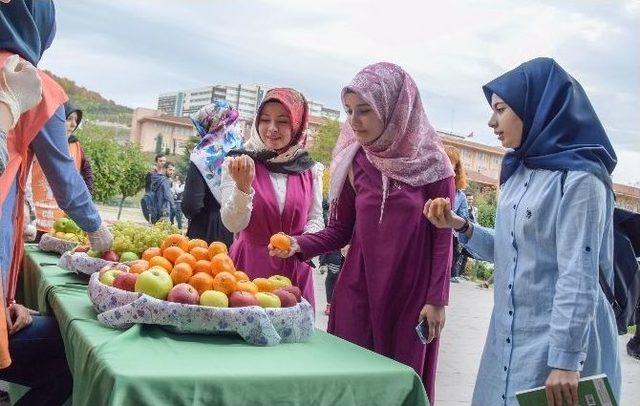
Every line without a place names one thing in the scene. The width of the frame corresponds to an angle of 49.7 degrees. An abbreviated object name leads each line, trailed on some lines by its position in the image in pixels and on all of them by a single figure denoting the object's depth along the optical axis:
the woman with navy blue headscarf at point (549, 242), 2.06
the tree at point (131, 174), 22.14
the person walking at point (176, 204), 18.69
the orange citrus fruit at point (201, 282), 2.22
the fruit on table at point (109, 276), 2.38
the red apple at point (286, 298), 2.27
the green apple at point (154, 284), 2.14
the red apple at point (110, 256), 3.15
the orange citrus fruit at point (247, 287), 2.23
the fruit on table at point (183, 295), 2.09
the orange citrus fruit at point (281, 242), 2.89
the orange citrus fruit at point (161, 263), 2.43
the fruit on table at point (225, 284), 2.21
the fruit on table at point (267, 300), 2.21
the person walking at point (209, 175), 4.64
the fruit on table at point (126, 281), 2.24
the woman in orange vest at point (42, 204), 4.98
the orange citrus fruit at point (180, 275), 2.28
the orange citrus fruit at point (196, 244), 2.79
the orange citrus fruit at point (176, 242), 2.80
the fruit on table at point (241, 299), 2.15
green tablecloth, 1.66
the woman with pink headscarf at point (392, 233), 2.78
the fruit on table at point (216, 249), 2.64
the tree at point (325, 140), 62.44
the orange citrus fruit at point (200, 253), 2.59
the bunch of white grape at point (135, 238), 3.28
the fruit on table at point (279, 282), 2.42
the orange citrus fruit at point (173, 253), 2.56
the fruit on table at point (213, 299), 2.11
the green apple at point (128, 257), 3.13
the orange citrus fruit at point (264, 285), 2.41
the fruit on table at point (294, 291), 2.37
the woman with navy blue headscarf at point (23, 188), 2.40
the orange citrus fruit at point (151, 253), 2.62
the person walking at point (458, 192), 6.34
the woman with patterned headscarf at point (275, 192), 3.30
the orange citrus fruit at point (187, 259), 2.42
